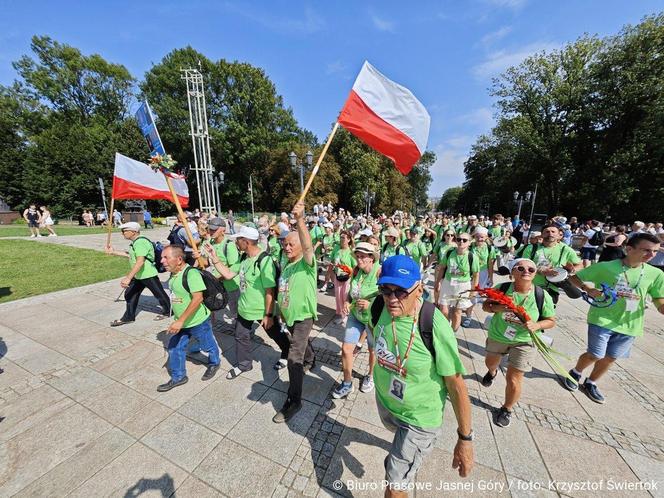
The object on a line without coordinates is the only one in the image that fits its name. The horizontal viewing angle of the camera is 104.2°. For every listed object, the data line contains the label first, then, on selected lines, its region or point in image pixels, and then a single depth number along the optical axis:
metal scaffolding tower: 19.83
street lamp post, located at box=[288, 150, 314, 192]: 11.16
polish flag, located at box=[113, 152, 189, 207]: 5.41
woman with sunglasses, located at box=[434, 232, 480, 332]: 4.85
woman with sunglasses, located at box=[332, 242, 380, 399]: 3.17
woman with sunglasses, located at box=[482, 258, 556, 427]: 2.86
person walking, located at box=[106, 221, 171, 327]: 4.77
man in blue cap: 1.75
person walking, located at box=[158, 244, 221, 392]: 3.16
